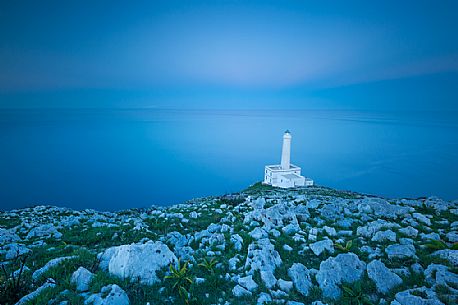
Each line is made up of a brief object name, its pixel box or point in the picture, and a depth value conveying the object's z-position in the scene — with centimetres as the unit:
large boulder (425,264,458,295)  619
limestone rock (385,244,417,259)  778
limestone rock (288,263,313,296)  655
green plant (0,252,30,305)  553
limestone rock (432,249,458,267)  724
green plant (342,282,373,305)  593
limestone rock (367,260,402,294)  644
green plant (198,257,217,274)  724
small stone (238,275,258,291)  657
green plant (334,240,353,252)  813
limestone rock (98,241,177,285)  667
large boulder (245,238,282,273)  730
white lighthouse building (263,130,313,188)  4453
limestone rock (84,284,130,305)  552
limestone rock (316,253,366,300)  651
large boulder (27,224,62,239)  1073
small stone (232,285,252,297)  636
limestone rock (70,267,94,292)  602
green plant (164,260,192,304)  611
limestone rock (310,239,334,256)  823
